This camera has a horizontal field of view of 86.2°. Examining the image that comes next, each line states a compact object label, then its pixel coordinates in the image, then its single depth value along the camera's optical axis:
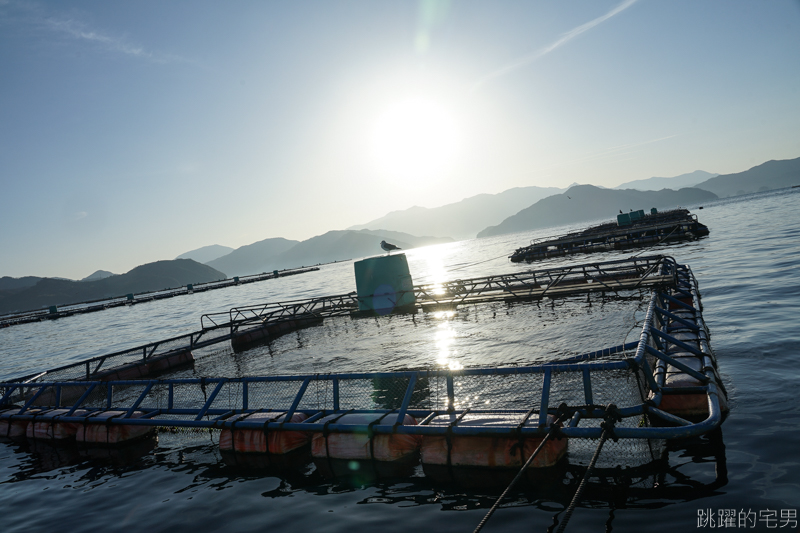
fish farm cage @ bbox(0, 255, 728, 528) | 8.13
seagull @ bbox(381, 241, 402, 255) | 27.63
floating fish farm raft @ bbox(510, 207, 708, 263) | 68.01
